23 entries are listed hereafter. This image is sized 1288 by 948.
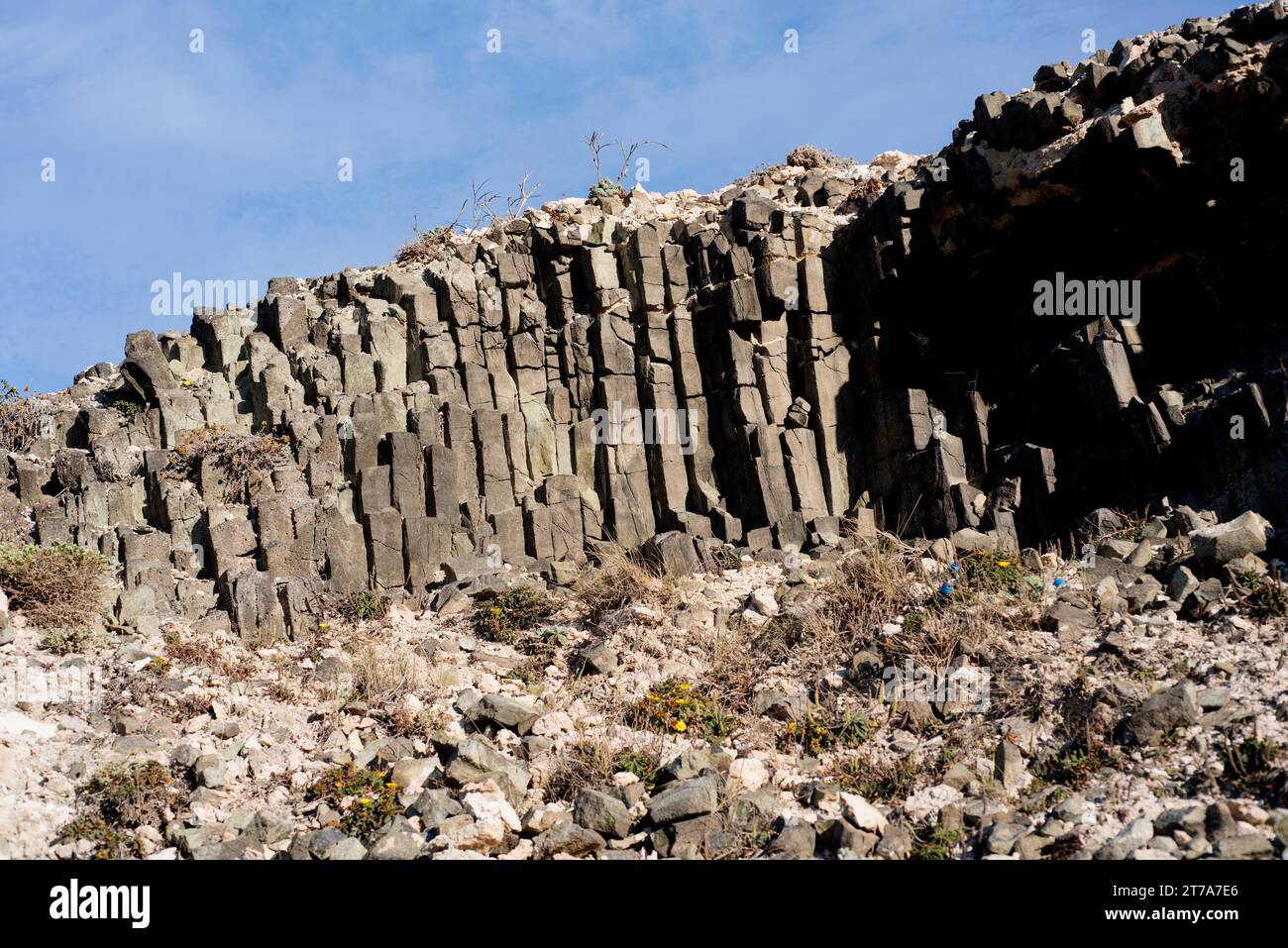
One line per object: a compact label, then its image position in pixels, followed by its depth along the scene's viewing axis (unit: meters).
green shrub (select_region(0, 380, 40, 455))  19.20
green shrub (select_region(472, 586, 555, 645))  16.02
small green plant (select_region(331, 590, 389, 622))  16.62
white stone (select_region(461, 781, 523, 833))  11.12
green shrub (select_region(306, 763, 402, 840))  11.42
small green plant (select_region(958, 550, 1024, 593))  14.19
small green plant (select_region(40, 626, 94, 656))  14.41
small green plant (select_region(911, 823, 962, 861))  10.02
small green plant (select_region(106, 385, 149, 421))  19.88
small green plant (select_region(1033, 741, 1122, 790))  10.57
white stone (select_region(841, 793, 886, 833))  10.50
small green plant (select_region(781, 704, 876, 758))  12.17
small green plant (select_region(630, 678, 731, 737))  12.86
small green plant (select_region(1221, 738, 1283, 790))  9.75
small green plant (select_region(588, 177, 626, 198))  24.18
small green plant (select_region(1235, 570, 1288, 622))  12.02
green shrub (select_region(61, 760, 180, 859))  10.97
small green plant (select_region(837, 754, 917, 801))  11.27
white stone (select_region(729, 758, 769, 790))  11.63
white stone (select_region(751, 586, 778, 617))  15.59
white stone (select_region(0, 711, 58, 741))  12.39
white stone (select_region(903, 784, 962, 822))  10.77
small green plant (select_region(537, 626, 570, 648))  15.62
